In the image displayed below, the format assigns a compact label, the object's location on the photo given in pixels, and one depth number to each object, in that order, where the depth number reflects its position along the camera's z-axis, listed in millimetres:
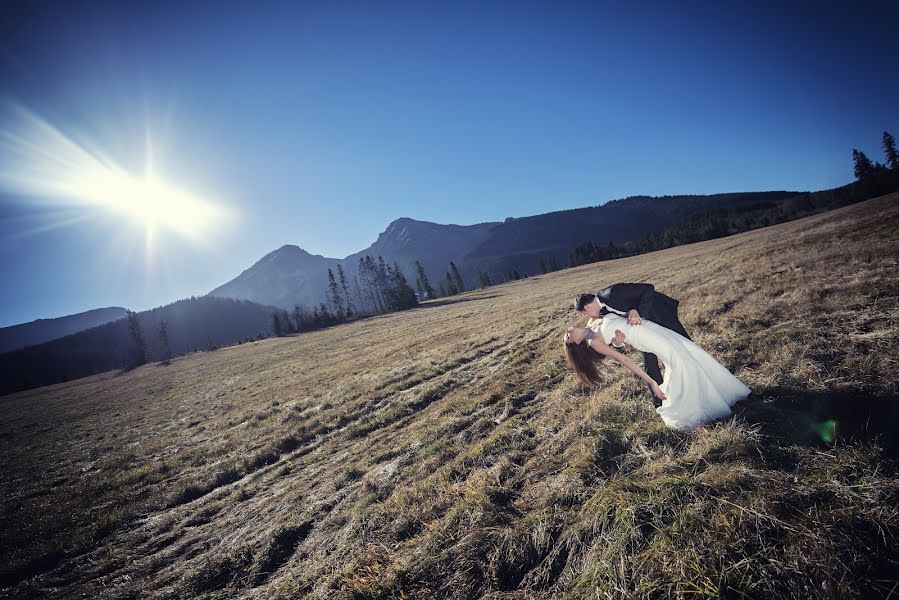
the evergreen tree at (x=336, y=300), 99438
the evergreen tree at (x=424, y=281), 116125
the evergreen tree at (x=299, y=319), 93125
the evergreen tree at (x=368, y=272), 118975
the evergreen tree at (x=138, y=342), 84375
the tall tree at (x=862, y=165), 84988
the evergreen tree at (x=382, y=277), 113500
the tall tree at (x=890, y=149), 84062
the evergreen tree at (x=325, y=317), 92188
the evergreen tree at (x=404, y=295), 88625
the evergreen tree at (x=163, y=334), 99338
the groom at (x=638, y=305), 6039
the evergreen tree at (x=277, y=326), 87369
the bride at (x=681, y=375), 5070
